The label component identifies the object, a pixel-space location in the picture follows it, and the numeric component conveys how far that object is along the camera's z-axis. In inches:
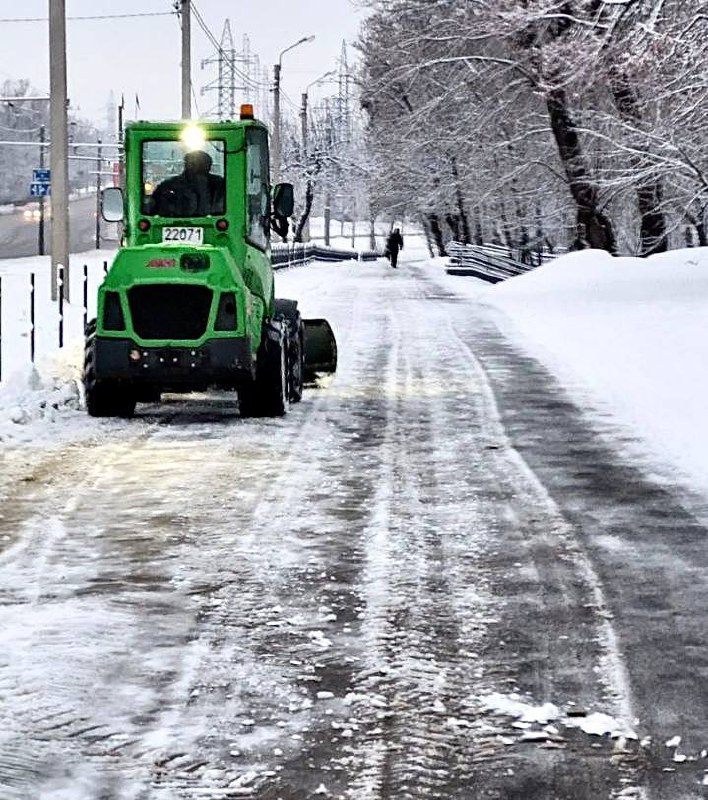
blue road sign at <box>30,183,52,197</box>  2144.8
